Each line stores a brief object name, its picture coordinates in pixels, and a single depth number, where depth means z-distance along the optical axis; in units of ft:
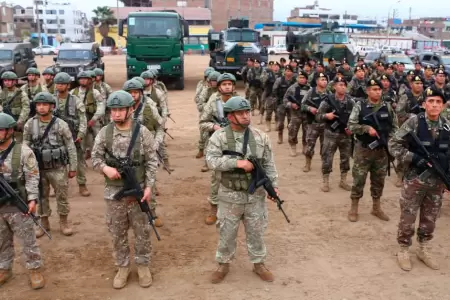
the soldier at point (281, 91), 33.90
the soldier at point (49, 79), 28.13
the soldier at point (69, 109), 21.33
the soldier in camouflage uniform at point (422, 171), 14.88
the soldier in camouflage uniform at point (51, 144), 17.53
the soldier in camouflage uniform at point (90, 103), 24.72
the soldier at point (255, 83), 41.45
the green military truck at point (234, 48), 63.77
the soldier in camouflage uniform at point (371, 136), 18.85
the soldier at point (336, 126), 22.79
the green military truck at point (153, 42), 57.57
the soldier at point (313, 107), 25.91
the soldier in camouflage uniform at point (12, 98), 25.33
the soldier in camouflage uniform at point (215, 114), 18.53
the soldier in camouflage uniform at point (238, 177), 13.70
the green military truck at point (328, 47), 69.36
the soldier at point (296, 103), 29.05
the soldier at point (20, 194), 13.89
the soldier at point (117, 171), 13.66
